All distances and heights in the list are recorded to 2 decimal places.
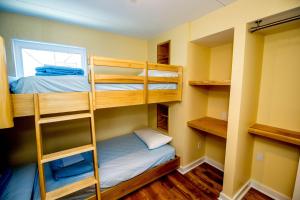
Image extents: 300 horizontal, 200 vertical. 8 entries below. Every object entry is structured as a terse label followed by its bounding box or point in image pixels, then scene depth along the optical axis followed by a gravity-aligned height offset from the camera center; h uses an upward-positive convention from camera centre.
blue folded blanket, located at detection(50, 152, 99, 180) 1.67 -1.09
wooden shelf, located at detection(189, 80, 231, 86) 1.77 +0.04
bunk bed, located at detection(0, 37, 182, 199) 1.16 -0.12
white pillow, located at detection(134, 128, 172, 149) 2.41 -1.01
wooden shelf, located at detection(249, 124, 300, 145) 1.52 -0.59
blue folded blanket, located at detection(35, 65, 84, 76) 1.41 +0.16
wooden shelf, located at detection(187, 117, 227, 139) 1.95 -0.65
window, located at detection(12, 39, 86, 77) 2.03 +0.50
